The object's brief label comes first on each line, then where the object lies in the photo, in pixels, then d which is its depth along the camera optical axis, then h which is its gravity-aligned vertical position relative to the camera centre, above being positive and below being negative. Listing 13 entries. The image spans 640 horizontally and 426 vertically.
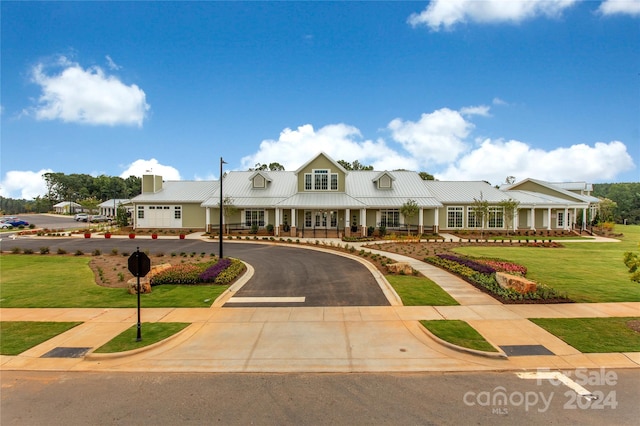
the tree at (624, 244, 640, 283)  9.68 -1.42
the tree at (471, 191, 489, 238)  34.69 +0.48
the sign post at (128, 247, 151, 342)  9.38 -1.39
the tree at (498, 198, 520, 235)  35.72 +0.73
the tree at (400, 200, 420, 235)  34.38 +0.70
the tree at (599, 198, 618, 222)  47.90 +0.81
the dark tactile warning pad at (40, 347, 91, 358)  8.56 -3.63
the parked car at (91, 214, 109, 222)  63.66 -0.55
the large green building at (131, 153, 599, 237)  36.41 +1.23
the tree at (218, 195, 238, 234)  36.16 +0.80
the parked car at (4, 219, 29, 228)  51.59 -1.07
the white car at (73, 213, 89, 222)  66.33 -0.36
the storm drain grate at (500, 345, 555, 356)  8.42 -3.53
